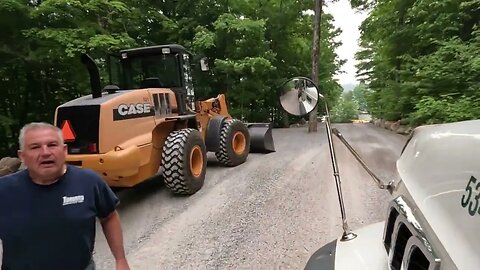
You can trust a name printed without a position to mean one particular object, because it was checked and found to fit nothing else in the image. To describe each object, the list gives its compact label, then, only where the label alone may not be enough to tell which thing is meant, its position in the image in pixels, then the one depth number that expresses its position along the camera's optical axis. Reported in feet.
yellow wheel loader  14.94
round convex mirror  7.29
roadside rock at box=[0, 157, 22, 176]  25.13
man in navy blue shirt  5.77
